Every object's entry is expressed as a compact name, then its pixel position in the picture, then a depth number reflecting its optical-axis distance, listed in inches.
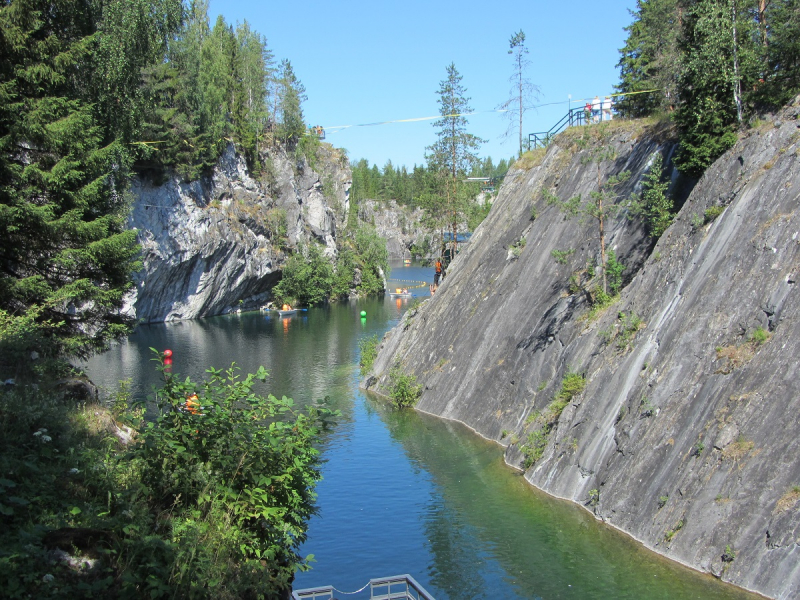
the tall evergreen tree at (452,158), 1780.3
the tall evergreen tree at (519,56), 1662.2
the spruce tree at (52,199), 681.6
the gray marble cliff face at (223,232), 2327.8
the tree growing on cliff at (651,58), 1053.2
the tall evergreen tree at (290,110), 3275.1
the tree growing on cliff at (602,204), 951.0
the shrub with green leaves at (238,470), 309.3
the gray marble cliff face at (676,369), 531.5
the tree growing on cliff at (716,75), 802.8
